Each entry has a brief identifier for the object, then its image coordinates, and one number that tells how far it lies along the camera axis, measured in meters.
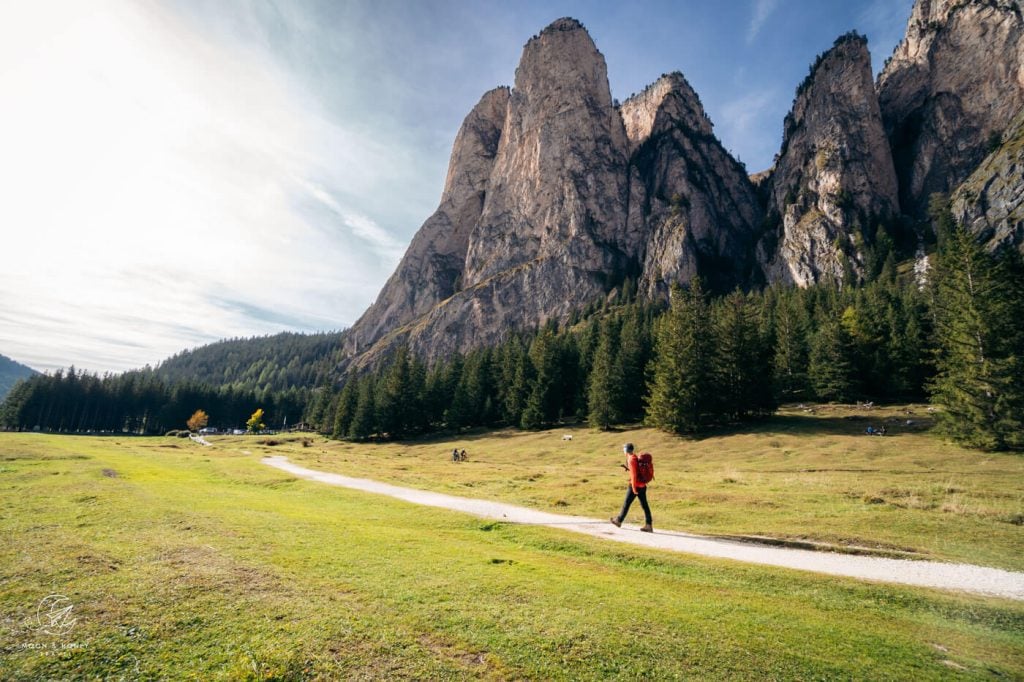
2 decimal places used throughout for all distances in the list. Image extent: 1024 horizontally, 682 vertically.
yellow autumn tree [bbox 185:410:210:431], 132.00
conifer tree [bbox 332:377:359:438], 97.56
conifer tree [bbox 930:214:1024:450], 36.09
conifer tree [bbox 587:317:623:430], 69.00
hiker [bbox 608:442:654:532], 14.70
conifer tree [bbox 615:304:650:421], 73.81
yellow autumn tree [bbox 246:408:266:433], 135.93
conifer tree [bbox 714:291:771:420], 59.03
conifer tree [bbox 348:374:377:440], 91.81
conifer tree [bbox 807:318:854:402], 67.25
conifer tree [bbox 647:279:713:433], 57.09
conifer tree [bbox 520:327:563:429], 79.25
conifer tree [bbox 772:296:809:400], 75.56
